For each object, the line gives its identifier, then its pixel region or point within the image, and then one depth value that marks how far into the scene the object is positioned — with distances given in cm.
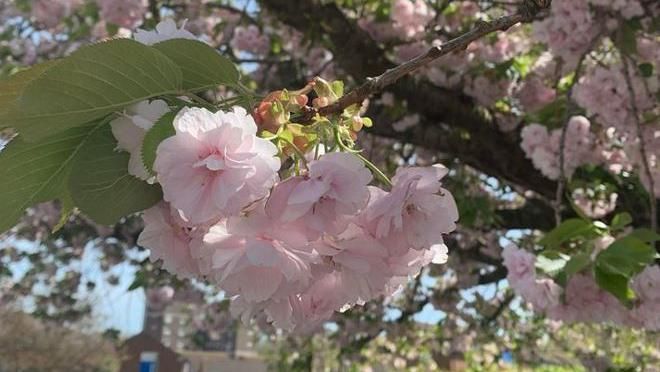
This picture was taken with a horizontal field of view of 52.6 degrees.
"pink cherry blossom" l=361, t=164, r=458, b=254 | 54
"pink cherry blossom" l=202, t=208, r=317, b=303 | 51
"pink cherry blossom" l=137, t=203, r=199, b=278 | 59
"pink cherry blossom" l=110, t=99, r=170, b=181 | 55
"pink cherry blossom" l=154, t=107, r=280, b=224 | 49
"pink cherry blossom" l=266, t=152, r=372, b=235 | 51
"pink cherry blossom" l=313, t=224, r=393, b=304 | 54
